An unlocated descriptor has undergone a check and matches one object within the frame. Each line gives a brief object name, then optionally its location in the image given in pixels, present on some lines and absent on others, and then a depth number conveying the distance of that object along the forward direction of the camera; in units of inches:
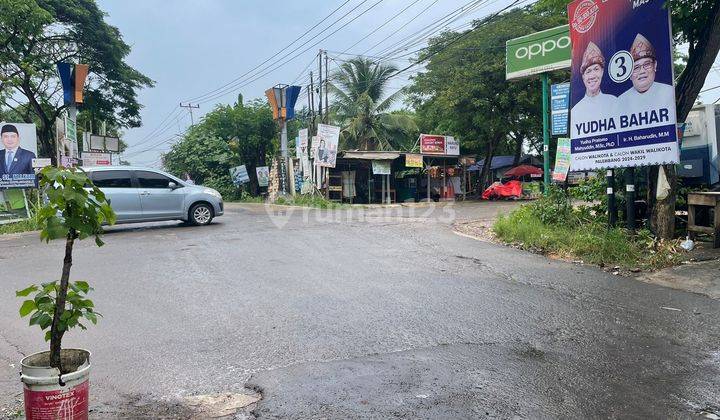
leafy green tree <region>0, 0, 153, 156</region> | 848.3
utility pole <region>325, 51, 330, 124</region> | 1140.6
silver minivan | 531.5
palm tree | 1378.0
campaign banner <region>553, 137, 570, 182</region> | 536.7
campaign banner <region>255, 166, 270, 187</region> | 1381.6
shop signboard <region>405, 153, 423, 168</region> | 1070.4
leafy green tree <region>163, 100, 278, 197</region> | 1389.0
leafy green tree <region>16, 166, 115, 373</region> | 112.0
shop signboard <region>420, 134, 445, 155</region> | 1092.5
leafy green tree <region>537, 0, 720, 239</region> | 329.4
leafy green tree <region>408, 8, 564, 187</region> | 997.2
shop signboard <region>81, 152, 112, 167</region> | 887.2
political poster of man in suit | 634.8
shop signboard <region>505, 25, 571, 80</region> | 504.1
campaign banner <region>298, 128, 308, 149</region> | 1066.3
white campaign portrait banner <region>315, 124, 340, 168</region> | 986.7
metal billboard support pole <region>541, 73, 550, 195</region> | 504.9
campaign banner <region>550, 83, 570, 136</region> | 507.2
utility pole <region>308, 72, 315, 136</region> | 1184.2
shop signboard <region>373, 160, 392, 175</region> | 1059.3
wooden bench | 323.6
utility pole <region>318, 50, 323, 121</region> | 1124.7
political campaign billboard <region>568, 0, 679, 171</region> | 327.3
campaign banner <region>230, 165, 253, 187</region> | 1412.4
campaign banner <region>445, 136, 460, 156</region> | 1127.0
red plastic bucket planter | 107.3
